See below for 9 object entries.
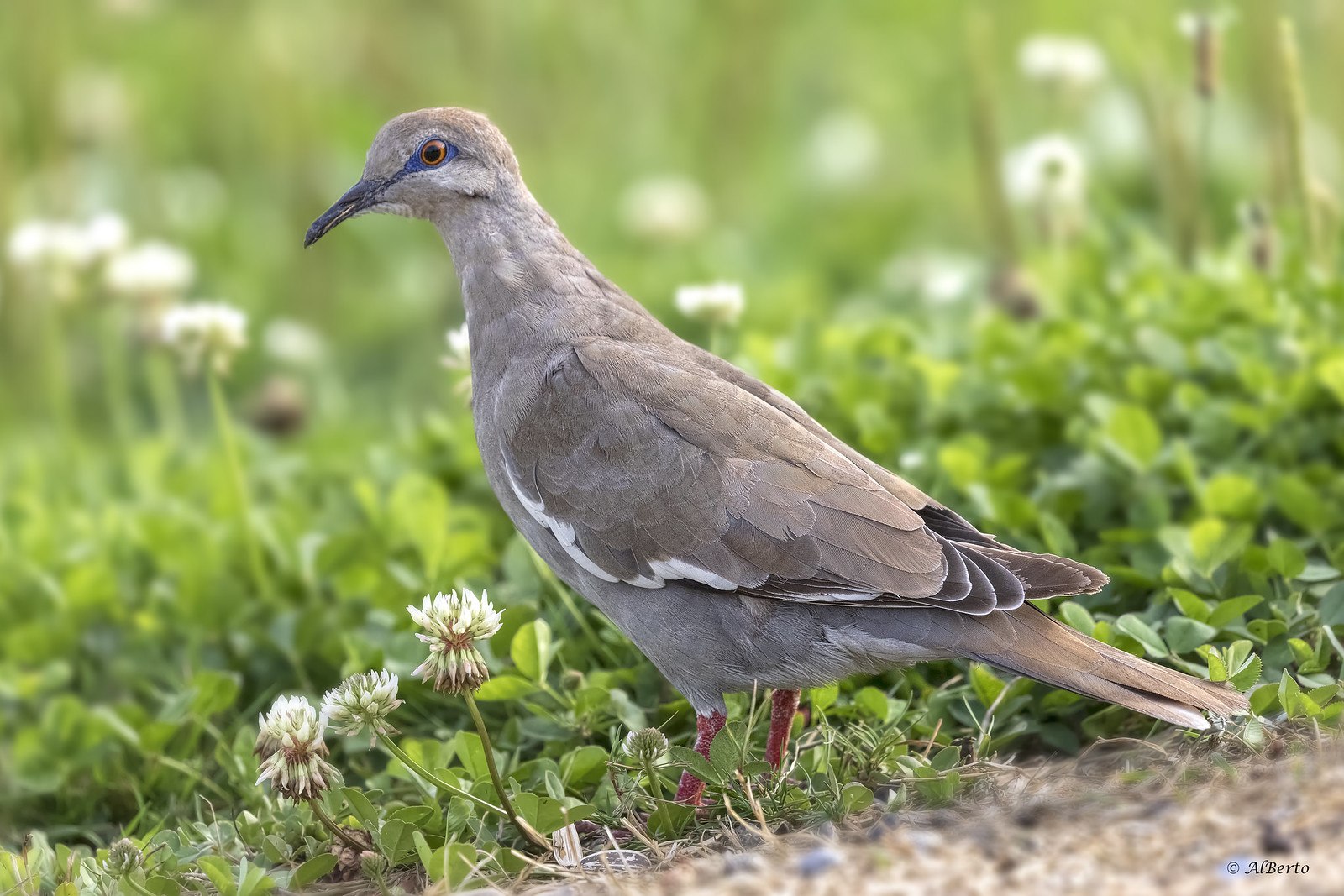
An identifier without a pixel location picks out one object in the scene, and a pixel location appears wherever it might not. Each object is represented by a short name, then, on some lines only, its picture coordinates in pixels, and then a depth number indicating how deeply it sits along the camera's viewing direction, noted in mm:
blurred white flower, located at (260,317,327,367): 14609
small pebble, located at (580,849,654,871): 6410
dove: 6711
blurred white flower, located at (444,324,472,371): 8586
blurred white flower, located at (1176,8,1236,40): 9914
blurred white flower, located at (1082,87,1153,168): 14914
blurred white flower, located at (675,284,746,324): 8937
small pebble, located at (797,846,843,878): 5398
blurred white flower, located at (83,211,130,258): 11469
